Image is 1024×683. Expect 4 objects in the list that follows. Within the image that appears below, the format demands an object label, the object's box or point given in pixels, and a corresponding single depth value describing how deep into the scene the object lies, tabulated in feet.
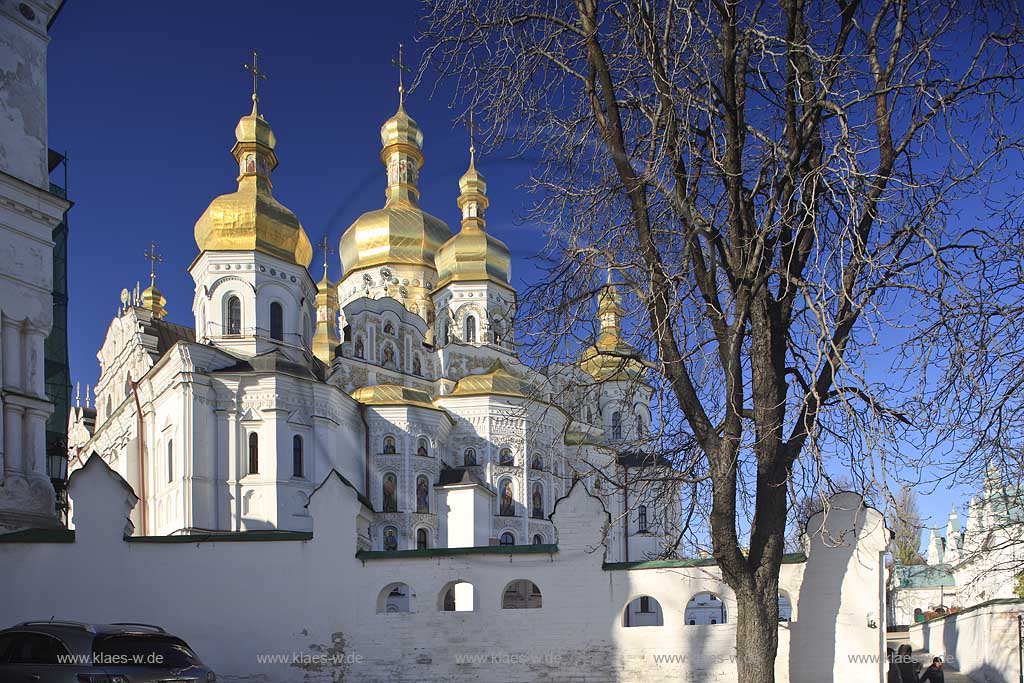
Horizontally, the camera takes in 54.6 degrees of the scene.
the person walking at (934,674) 48.88
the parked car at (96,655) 32.89
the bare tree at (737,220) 31.53
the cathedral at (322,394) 111.34
